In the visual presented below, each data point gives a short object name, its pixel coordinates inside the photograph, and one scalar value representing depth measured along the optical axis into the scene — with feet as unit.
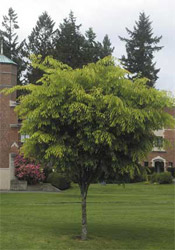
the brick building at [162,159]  203.82
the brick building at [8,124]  145.59
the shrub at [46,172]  149.16
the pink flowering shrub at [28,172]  143.39
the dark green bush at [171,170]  192.66
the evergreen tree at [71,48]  191.49
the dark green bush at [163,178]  159.06
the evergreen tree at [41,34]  254.06
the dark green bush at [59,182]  142.82
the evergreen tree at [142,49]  253.65
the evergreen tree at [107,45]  278.93
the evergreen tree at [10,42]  256.97
